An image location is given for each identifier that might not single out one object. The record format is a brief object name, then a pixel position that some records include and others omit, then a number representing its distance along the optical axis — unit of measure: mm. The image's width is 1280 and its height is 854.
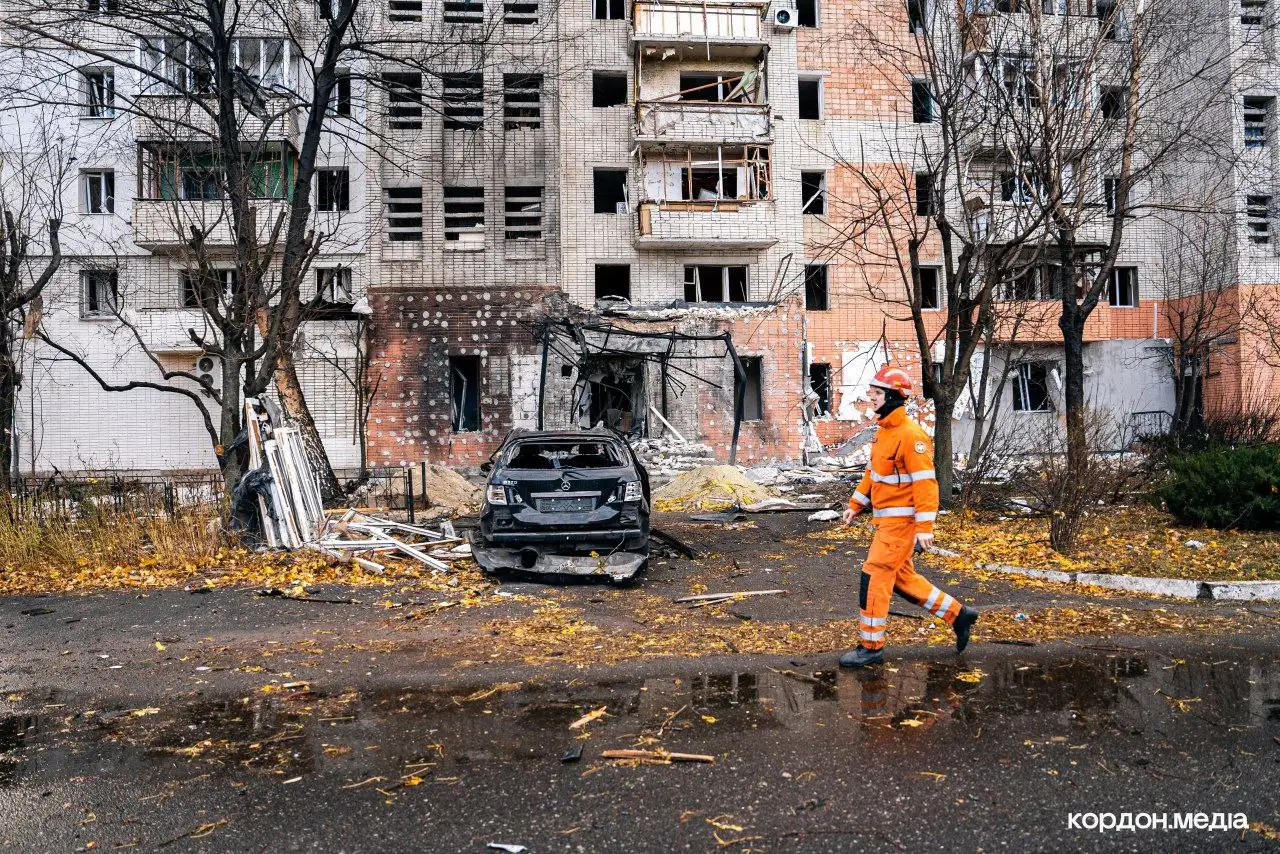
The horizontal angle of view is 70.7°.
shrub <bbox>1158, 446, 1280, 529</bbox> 10734
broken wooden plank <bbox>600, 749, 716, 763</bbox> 4203
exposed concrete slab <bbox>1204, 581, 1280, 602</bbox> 7895
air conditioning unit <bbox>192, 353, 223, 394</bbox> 23562
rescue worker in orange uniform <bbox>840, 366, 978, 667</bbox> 5797
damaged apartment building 24375
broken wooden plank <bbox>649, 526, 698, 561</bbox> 10927
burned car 9062
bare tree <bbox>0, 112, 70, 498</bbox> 13664
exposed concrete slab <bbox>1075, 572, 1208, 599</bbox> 8031
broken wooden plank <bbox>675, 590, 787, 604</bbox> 8273
